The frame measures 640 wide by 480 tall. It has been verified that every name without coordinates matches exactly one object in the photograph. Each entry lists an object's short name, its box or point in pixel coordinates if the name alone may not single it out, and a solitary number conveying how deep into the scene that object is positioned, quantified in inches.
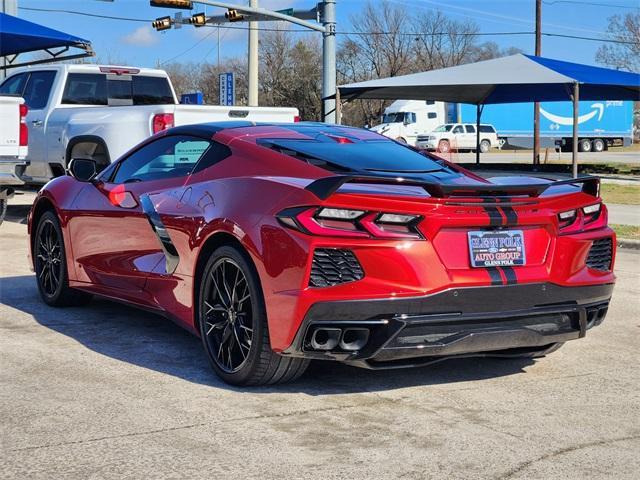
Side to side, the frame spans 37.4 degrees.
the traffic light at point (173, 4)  1090.1
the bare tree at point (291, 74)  2760.8
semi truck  2101.4
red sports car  172.6
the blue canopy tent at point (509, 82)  863.1
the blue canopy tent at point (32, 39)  750.5
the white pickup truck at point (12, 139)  462.3
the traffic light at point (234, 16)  1192.2
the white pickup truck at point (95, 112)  450.6
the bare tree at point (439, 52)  2989.7
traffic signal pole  1027.3
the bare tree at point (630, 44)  1697.8
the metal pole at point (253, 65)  1422.2
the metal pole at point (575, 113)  825.9
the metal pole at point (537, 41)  1421.8
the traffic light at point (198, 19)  1254.3
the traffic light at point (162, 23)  1318.9
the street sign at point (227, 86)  1328.7
